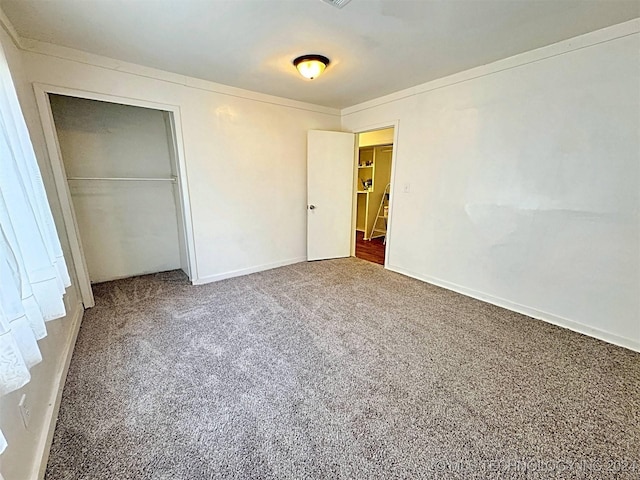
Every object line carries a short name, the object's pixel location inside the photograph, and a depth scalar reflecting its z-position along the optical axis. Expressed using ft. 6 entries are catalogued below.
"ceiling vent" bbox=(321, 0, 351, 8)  5.41
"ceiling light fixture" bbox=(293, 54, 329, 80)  7.79
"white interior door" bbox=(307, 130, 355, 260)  13.17
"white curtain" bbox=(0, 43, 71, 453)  3.07
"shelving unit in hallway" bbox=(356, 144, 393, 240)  19.81
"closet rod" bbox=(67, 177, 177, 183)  10.19
